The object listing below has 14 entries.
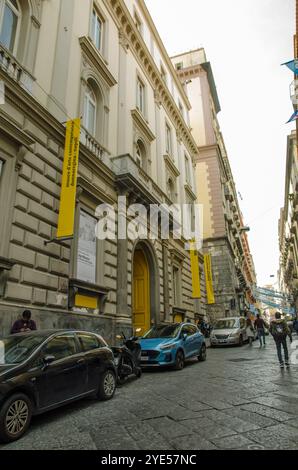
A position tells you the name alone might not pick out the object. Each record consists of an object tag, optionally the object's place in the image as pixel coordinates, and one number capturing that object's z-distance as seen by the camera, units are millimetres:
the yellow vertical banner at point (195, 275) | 21828
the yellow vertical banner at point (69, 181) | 9401
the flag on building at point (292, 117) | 13571
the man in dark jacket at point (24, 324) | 7520
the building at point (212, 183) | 32812
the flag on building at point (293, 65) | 12963
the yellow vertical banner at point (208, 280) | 25031
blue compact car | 10047
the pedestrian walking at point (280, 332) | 10648
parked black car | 4273
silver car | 18875
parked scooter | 7957
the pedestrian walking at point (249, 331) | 20422
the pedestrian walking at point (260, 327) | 18641
